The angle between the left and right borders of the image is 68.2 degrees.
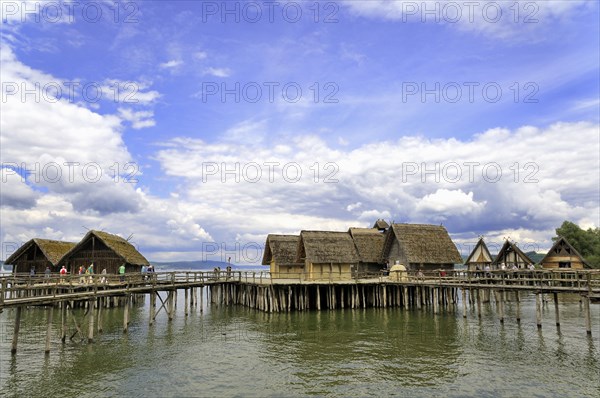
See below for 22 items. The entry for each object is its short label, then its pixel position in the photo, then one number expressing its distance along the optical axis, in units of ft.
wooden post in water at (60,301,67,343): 71.10
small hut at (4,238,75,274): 132.26
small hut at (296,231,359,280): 120.37
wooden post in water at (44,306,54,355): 62.13
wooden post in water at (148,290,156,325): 90.87
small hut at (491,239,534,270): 136.36
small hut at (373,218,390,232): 156.97
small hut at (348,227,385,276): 132.05
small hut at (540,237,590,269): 143.84
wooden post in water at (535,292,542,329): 80.43
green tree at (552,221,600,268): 197.36
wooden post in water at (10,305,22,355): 62.69
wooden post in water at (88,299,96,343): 71.41
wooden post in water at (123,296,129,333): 81.05
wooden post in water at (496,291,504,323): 86.92
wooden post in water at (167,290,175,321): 96.73
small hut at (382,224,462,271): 126.41
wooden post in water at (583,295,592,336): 71.29
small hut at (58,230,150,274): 125.90
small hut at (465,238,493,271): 138.82
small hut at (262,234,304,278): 128.06
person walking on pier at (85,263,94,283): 89.44
